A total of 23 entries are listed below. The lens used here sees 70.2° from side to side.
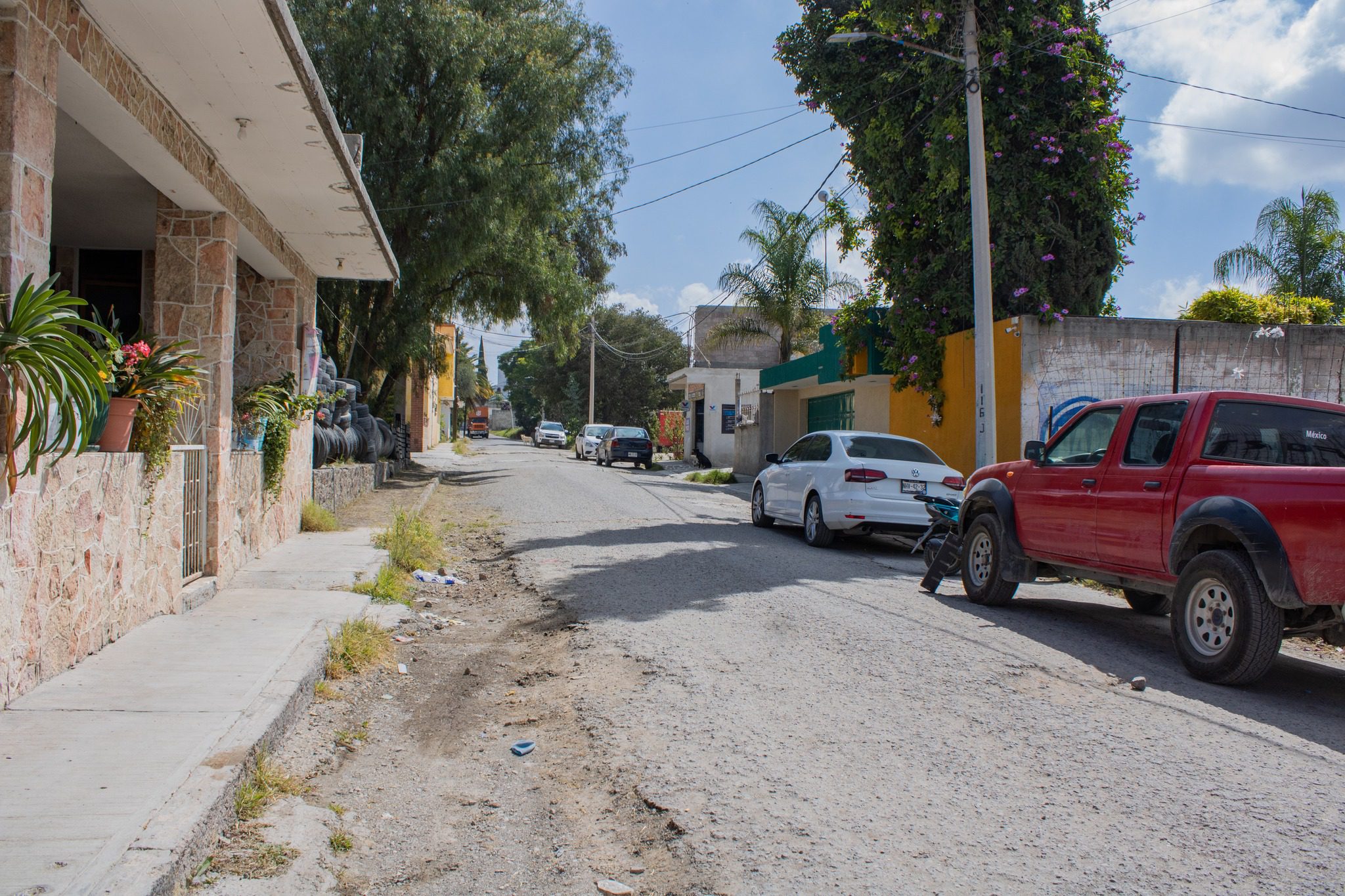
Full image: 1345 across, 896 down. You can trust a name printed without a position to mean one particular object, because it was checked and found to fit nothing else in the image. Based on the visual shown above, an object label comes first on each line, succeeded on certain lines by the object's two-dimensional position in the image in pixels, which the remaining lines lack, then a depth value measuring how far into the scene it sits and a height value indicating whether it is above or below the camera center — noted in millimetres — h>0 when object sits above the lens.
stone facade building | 4758 +1934
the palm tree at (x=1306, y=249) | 19688 +4393
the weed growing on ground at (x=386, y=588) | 8305 -1310
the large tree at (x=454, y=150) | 19219 +6317
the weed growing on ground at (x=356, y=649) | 6062 -1389
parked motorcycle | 9469 -725
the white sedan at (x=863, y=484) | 11547 -406
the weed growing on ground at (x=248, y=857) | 3361 -1519
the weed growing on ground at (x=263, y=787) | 3809 -1463
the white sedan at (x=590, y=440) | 40625 +228
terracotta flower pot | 5781 +69
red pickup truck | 5312 -383
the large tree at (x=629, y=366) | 59844 +5070
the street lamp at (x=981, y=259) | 12484 +2613
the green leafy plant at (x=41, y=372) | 4316 +289
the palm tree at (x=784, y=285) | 26969 +4754
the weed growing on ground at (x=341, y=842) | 3656 -1550
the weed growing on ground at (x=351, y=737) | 4871 -1542
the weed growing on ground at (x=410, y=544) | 10219 -1178
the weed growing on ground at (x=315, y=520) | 12117 -1030
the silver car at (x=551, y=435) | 61625 +598
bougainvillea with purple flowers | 14953 +4942
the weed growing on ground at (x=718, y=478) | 27406 -868
